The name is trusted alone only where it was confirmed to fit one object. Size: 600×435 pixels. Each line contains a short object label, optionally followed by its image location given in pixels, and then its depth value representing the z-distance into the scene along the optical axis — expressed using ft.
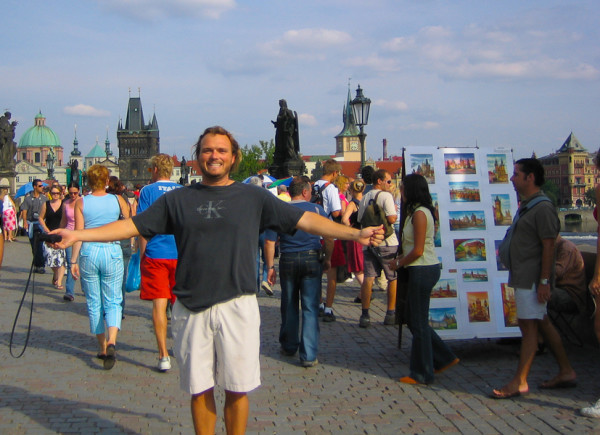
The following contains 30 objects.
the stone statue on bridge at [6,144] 122.01
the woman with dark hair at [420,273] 20.24
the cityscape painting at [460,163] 23.95
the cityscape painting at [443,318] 23.11
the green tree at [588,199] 365.61
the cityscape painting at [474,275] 23.49
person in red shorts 22.11
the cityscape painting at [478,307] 23.31
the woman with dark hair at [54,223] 42.74
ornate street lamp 53.36
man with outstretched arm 12.76
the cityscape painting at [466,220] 23.75
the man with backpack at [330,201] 31.20
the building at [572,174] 461.37
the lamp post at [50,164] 195.17
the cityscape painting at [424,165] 23.56
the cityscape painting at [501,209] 24.07
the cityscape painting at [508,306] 23.36
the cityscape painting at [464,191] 23.94
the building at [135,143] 565.29
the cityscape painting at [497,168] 24.18
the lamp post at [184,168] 198.80
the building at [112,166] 619.46
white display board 23.26
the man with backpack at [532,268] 18.28
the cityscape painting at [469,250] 23.56
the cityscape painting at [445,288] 23.31
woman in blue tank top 23.15
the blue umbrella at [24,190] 75.97
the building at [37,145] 636.48
